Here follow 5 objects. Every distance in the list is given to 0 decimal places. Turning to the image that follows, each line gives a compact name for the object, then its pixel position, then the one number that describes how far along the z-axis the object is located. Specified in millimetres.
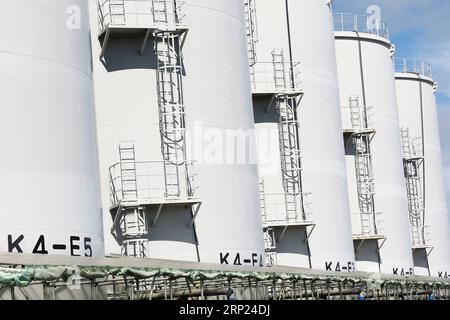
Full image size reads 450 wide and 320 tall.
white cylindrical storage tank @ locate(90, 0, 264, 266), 33250
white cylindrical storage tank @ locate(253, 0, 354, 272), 42500
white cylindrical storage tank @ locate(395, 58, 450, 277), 61375
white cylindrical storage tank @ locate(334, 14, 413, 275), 52094
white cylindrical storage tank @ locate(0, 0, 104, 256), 24750
